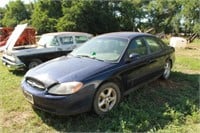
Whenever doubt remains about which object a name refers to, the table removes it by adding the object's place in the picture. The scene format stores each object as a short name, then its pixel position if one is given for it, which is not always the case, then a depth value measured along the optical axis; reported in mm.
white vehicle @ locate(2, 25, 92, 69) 5239
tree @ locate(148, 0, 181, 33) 21785
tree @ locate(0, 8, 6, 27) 37680
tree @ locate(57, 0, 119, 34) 19805
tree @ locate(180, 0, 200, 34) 14987
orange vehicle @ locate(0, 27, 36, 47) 9536
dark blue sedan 2630
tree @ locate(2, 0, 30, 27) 33484
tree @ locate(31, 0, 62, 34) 21559
